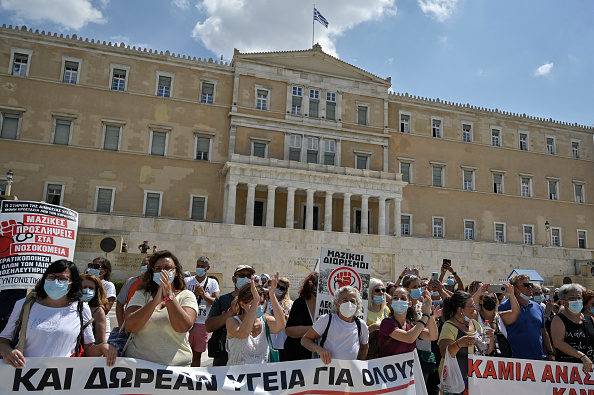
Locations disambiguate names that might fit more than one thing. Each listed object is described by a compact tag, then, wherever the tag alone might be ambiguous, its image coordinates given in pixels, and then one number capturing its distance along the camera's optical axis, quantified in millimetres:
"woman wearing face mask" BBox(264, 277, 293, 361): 6602
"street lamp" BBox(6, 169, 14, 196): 20844
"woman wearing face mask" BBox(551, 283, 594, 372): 5238
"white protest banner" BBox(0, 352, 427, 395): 3777
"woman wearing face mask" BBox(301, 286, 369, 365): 4566
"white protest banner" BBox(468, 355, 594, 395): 4930
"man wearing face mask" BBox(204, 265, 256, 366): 4750
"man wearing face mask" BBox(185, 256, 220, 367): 6551
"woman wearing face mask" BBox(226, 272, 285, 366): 4195
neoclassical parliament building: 26094
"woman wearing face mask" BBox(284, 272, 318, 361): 4988
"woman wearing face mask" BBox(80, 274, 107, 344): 4434
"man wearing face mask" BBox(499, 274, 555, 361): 5398
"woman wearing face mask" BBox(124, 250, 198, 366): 3859
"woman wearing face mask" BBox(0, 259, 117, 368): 3686
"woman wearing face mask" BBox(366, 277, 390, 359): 5199
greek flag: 30102
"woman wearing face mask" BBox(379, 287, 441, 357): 4762
